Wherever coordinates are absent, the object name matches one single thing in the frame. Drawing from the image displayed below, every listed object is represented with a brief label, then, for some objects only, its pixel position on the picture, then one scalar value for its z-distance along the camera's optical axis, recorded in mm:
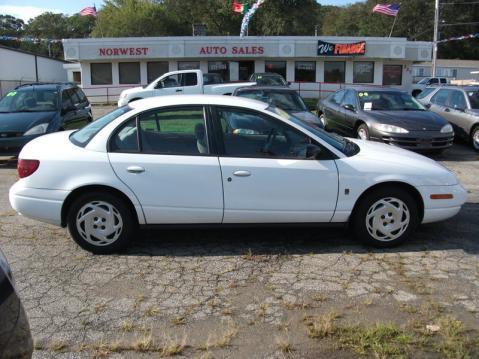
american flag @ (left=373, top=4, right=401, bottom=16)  32156
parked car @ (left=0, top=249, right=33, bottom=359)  2016
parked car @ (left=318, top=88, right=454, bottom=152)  10000
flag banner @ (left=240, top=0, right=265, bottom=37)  33097
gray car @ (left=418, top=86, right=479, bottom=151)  12008
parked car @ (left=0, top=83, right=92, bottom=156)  9500
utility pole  35119
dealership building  30125
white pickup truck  19094
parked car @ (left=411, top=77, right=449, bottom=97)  32719
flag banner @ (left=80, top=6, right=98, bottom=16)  35369
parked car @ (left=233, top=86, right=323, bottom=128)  11430
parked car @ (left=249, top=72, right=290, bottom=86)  21955
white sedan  4840
